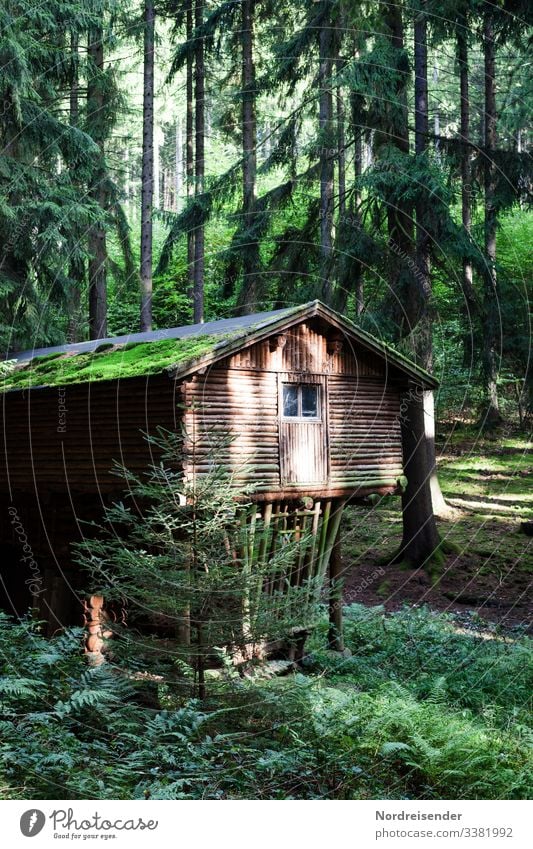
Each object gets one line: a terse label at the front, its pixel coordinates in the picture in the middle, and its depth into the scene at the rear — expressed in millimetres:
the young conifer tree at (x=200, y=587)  9258
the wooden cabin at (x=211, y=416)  13516
